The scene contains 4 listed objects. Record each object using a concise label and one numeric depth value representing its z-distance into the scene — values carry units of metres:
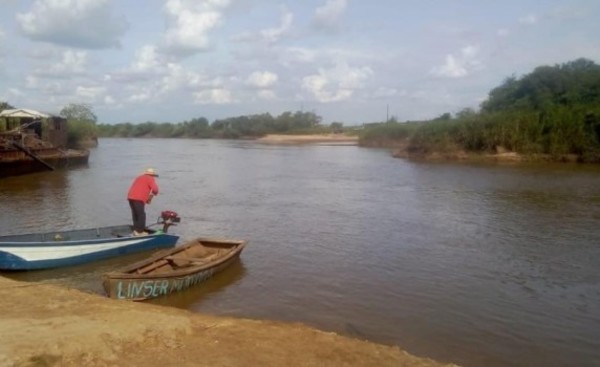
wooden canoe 8.55
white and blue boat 10.14
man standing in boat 12.20
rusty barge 28.00
